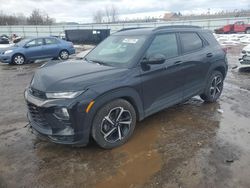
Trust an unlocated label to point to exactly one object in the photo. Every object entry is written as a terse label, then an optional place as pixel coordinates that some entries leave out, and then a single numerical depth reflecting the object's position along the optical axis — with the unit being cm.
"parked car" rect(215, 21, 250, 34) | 2263
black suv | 254
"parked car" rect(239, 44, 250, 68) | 705
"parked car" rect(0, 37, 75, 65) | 1011
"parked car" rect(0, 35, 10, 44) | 1919
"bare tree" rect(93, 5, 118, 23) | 7316
